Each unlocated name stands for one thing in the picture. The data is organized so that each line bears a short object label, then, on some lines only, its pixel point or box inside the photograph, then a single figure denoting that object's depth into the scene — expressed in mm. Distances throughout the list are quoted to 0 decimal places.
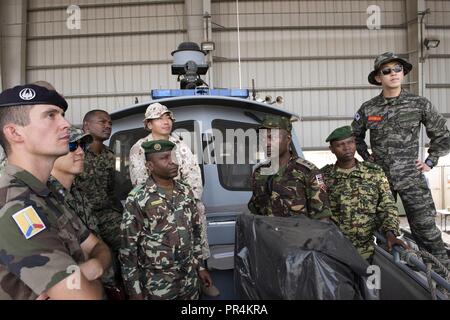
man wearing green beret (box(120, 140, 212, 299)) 1930
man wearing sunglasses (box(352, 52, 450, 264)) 2713
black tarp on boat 1292
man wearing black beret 984
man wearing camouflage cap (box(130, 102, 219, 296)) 2475
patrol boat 2503
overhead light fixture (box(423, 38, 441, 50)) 10523
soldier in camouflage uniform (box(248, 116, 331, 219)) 2092
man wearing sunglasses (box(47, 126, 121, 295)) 1940
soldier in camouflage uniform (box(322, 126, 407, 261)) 2396
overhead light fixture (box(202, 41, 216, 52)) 10369
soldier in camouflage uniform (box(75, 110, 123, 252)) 2566
